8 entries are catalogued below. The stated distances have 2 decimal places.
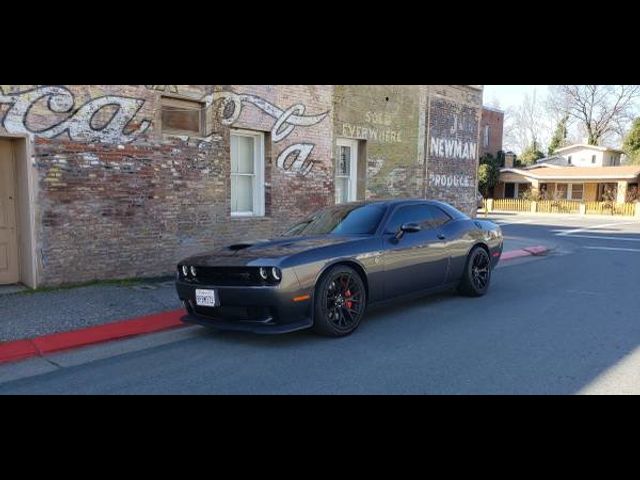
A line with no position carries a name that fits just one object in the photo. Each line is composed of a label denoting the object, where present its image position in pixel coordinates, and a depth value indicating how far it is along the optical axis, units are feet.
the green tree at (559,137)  190.29
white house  155.84
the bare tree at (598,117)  187.73
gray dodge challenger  16.92
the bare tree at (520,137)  215.45
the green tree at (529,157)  168.66
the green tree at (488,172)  134.51
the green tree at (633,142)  139.95
